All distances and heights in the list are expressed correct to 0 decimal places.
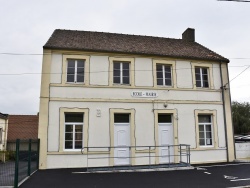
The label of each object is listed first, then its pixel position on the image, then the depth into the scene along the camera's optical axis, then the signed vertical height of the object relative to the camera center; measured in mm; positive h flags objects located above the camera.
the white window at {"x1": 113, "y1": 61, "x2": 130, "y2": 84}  11126 +2693
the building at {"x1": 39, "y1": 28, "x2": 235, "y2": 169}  10200 +1052
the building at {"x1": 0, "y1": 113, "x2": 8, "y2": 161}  15576 -410
